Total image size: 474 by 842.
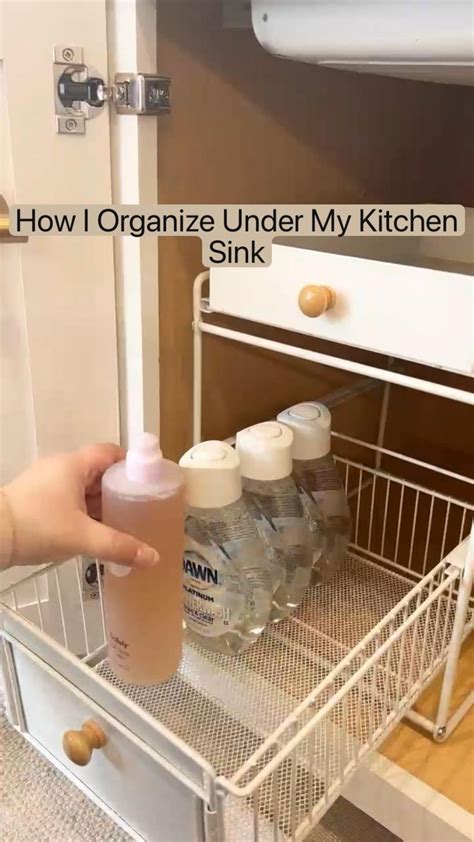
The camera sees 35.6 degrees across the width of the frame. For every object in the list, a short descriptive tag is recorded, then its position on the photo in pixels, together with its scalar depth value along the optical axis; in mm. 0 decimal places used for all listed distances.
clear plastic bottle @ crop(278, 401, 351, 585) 838
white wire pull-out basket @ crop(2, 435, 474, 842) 539
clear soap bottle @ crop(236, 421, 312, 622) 760
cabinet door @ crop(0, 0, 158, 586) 700
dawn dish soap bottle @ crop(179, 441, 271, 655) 706
